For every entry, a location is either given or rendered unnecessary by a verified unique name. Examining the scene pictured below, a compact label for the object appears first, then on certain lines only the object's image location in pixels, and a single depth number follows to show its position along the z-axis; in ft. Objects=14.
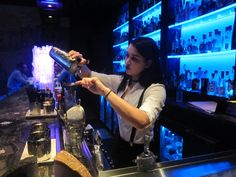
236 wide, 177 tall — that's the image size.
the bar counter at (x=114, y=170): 2.91
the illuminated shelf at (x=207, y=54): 7.05
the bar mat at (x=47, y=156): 3.33
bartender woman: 4.46
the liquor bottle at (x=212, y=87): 7.53
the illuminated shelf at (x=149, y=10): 10.59
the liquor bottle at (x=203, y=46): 8.07
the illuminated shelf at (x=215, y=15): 6.92
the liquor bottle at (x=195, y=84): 8.20
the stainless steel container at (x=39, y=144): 3.44
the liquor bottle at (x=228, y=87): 6.75
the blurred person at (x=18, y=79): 18.49
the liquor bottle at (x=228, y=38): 7.15
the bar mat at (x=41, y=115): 6.11
